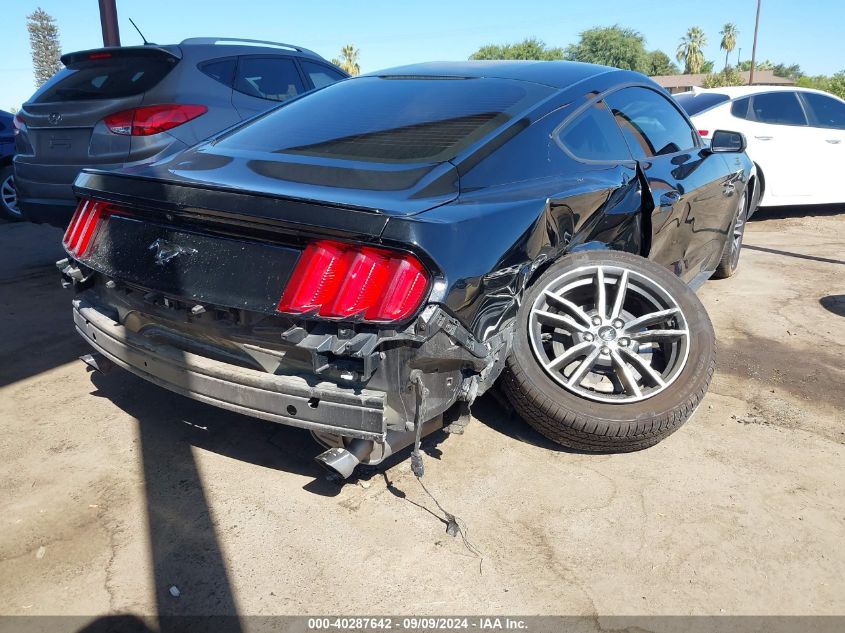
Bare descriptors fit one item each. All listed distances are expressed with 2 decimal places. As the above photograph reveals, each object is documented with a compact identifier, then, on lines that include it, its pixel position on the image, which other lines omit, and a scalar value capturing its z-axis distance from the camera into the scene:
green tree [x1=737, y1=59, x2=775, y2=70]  93.06
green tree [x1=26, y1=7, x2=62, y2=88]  100.62
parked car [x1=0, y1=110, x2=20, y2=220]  8.40
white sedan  8.03
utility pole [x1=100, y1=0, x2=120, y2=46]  7.71
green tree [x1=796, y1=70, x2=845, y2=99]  37.30
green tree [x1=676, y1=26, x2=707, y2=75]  76.06
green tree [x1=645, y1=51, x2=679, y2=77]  73.73
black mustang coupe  2.20
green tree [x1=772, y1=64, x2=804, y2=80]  89.91
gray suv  4.87
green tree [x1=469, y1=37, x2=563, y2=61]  65.94
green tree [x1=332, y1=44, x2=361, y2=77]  72.81
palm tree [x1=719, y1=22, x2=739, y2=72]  79.13
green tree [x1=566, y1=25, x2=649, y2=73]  66.06
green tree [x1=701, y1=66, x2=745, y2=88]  49.25
